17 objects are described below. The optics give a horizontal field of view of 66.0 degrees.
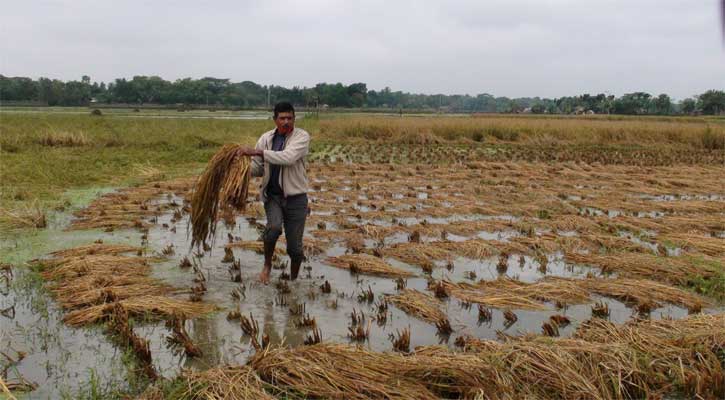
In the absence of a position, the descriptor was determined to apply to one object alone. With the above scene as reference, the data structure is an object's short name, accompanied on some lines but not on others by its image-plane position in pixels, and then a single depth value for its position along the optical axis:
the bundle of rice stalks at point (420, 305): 4.07
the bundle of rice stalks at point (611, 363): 2.99
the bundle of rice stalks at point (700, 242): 5.98
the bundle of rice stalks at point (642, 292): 4.52
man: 4.52
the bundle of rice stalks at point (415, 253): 5.62
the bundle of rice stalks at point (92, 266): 4.74
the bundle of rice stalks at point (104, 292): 4.11
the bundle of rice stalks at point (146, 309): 3.83
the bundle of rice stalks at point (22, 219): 6.39
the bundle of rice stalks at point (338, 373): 2.86
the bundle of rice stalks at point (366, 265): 5.20
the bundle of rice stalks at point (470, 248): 5.90
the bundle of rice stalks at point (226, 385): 2.76
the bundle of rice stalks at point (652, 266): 5.12
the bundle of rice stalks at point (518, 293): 4.43
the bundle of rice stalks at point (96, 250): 5.30
